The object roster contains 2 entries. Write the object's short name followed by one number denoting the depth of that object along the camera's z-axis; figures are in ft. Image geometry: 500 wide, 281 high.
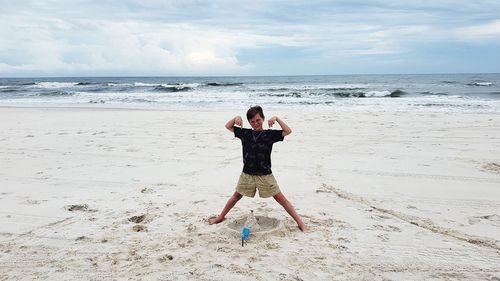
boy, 13.37
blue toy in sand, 12.93
